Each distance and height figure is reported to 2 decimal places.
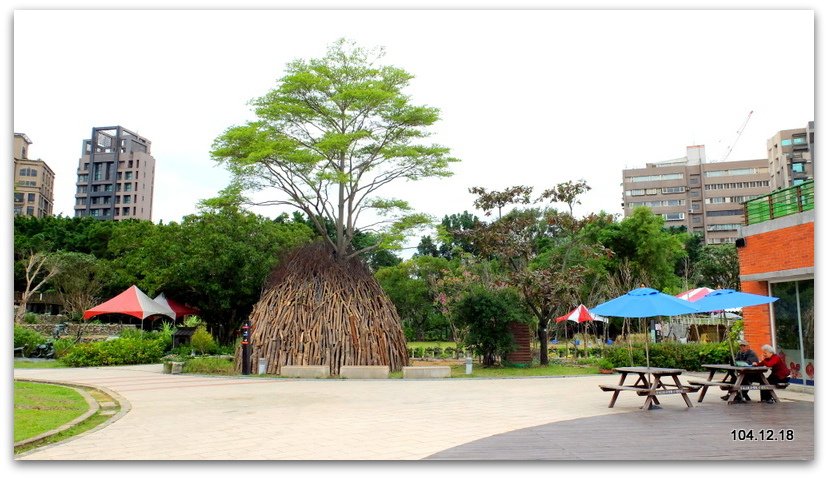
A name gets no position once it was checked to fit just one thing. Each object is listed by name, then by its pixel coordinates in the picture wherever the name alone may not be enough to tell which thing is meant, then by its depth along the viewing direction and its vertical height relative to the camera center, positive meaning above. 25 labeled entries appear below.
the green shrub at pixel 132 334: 21.52 -1.85
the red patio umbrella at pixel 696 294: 18.03 -0.23
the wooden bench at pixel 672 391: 8.60 -1.60
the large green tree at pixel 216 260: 23.75 +1.13
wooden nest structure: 15.18 -0.88
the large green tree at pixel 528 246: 16.77 +1.30
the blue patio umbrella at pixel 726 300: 9.49 -0.22
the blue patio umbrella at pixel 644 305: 9.10 -0.31
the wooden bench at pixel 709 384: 9.21 -1.62
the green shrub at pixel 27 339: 18.78 -1.79
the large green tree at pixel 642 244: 36.99 +2.85
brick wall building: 10.20 +0.08
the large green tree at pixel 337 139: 14.96 +4.03
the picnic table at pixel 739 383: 9.00 -1.55
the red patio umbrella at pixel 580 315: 23.30 -1.19
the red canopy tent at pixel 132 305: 22.84 -0.80
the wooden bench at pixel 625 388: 8.75 -1.57
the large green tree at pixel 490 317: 16.38 -0.89
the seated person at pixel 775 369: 9.34 -1.36
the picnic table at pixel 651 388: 8.70 -1.58
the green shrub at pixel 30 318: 24.29 -1.39
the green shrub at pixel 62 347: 19.12 -2.06
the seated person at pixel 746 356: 10.20 -1.24
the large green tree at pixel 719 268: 39.41 +1.33
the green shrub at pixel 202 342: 21.95 -2.17
